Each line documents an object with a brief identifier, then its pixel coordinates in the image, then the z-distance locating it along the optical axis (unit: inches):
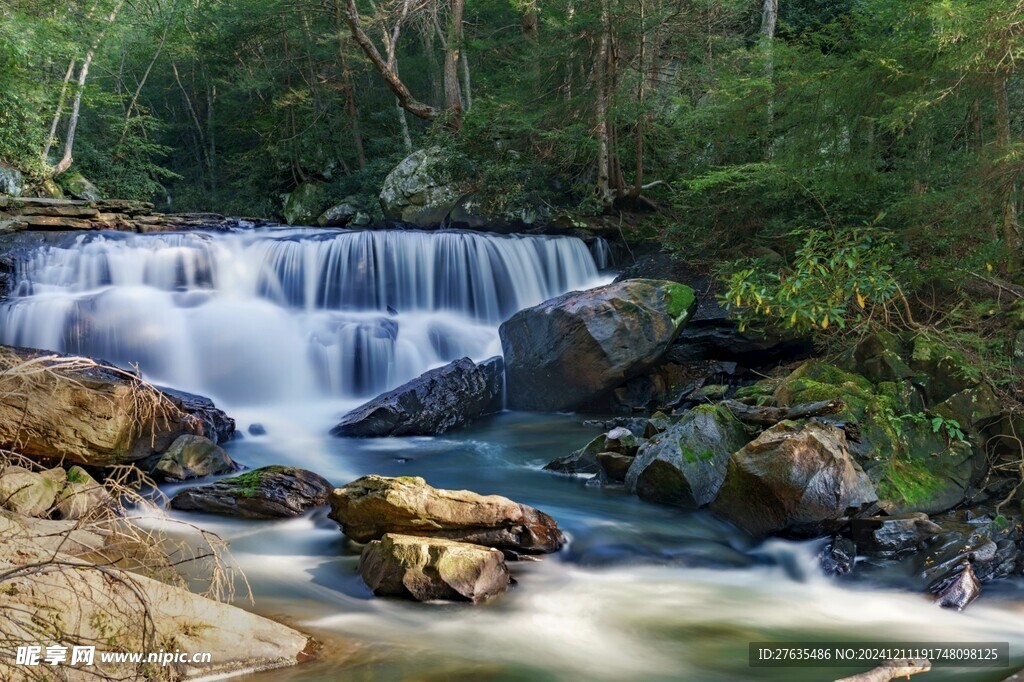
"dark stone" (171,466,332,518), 268.2
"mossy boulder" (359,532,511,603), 198.5
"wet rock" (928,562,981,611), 202.4
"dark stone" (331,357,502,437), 392.8
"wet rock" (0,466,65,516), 219.3
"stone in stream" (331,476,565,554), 223.9
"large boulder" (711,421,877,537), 236.5
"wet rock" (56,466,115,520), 227.5
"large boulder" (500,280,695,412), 410.0
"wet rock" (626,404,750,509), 275.3
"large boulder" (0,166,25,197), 616.4
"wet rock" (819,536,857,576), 227.0
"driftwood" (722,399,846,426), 273.1
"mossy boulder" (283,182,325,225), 818.8
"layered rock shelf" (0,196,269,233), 538.6
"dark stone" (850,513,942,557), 228.5
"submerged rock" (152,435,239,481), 309.3
